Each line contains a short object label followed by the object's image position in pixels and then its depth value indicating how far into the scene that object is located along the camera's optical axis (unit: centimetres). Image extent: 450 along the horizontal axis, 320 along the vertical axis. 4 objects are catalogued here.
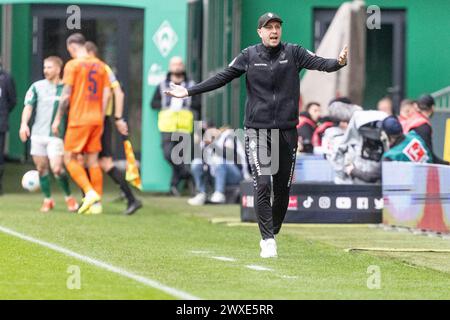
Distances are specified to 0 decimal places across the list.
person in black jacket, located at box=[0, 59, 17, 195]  2241
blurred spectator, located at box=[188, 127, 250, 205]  2148
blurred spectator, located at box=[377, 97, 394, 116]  2072
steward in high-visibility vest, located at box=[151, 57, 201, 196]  2239
